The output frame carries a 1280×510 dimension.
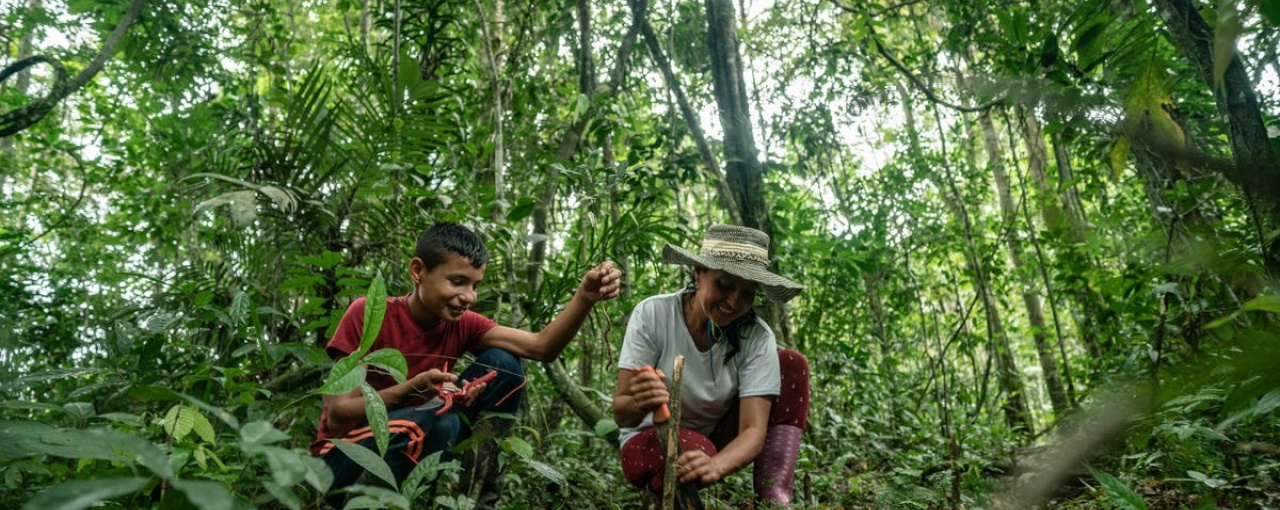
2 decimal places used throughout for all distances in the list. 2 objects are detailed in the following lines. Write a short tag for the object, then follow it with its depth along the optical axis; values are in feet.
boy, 8.23
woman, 9.05
